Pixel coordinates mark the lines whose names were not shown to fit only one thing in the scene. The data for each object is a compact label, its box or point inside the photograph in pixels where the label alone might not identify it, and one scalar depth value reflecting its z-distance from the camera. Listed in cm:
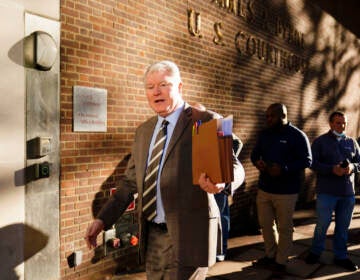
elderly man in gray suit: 221
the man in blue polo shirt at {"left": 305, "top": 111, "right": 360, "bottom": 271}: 496
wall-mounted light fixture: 376
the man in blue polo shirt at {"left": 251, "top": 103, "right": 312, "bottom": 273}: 467
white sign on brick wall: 429
